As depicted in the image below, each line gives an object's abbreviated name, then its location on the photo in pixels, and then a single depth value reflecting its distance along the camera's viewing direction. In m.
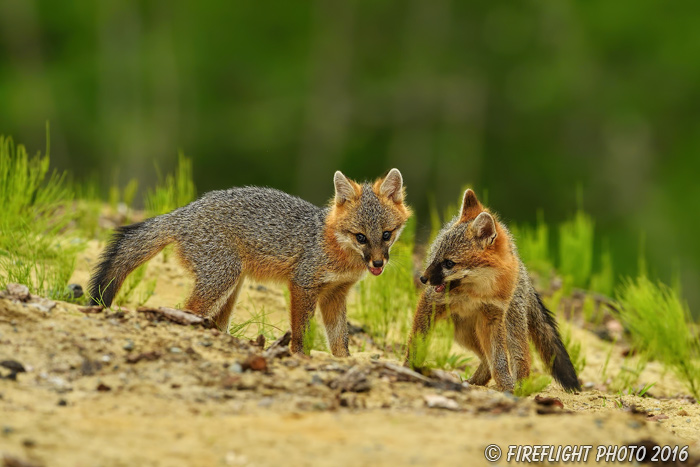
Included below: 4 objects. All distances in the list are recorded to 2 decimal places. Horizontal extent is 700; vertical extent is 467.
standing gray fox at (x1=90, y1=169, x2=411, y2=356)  15.01
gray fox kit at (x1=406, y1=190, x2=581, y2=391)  14.41
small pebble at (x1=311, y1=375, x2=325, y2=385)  10.77
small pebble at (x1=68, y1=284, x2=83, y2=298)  15.97
